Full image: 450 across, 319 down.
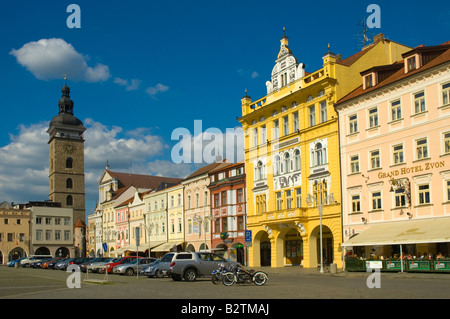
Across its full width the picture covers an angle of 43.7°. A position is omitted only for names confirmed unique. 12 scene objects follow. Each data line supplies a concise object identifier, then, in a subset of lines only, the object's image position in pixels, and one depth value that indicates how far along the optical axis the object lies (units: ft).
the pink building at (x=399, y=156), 112.78
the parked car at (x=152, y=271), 114.83
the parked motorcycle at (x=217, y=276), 84.38
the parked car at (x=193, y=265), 96.37
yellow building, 143.95
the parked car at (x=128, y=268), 135.58
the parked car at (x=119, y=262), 141.49
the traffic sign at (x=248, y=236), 124.16
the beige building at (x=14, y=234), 341.41
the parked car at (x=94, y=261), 162.55
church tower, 419.95
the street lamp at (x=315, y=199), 140.46
